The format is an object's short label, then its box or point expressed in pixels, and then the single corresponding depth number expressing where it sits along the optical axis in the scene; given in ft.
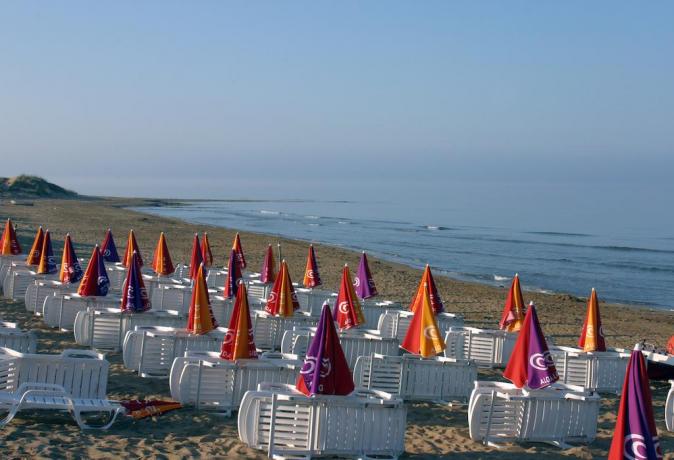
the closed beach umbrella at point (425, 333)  30.89
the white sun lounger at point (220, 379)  28.09
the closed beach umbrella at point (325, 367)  23.56
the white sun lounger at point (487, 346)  39.88
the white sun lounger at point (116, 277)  52.85
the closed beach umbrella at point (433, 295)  40.04
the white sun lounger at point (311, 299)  48.73
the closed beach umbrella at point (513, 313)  40.88
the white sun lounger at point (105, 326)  37.22
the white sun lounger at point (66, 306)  41.27
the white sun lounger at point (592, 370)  36.06
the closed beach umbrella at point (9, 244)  54.90
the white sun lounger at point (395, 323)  43.01
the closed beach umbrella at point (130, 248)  48.46
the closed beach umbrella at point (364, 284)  46.57
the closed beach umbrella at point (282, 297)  40.06
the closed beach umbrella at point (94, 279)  40.57
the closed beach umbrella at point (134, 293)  37.09
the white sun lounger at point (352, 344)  35.06
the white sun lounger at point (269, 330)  40.32
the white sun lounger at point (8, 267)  50.24
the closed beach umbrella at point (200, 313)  32.81
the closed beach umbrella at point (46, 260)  48.34
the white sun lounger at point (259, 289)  52.54
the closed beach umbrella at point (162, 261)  52.01
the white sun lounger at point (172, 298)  46.50
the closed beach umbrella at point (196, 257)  51.55
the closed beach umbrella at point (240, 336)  28.04
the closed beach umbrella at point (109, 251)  54.80
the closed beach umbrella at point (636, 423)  18.49
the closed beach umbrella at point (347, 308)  36.86
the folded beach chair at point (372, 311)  46.16
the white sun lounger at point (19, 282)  48.88
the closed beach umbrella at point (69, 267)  44.34
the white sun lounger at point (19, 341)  31.14
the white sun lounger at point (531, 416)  26.45
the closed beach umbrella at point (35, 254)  50.78
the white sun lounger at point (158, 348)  32.73
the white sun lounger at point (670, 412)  29.45
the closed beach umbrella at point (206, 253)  57.06
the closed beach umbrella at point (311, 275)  51.53
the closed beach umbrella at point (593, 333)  36.24
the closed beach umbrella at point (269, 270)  52.44
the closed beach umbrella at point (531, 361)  26.94
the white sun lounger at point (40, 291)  44.48
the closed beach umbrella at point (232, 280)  44.80
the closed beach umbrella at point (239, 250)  52.44
